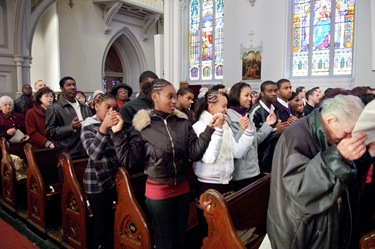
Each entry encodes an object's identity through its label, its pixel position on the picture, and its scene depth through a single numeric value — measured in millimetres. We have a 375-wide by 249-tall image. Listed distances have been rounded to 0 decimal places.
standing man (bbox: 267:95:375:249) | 1189
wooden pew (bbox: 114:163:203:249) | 2156
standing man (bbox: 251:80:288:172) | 3079
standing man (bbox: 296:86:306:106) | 6138
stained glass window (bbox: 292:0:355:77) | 9584
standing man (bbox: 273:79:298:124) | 3400
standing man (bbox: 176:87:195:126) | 3260
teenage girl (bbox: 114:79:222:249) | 2016
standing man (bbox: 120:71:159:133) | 2807
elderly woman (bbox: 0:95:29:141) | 4320
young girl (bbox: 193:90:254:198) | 2301
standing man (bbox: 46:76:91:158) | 3021
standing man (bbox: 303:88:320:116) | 4410
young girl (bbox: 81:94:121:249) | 2287
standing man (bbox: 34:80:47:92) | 5046
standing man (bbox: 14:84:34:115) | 5994
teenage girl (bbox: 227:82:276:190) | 2576
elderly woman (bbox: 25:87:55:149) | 3717
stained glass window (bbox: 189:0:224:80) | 12422
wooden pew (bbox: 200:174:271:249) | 1612
